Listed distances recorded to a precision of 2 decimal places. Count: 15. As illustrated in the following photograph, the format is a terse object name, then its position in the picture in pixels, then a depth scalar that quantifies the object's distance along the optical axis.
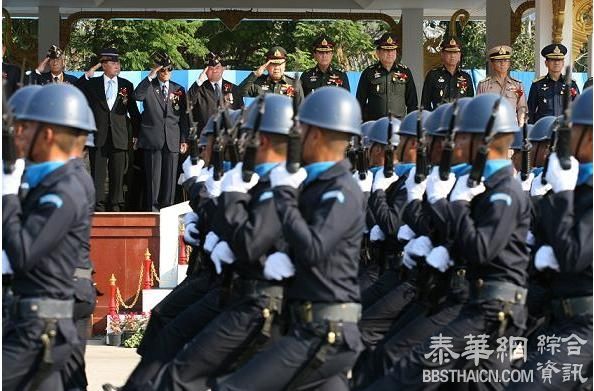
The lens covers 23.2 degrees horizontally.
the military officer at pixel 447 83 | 16.67
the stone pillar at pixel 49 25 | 22.89
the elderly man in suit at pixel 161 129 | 16.47
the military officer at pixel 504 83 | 16.16
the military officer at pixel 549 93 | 16.09
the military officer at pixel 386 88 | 16.73
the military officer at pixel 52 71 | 15.89
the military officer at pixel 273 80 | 15.67
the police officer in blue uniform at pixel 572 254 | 7.36
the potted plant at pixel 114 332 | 14.18
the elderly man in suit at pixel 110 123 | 16.39
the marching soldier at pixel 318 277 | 7.06
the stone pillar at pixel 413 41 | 23.00
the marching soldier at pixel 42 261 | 6.99
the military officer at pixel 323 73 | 16.59
